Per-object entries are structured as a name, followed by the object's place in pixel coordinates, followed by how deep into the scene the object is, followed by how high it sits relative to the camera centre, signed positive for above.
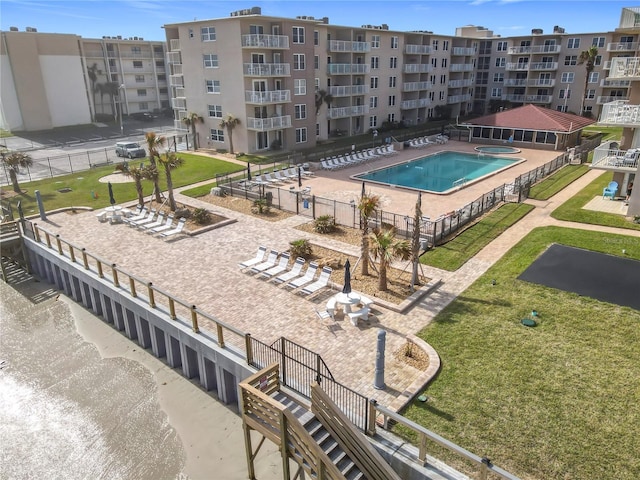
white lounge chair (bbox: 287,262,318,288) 19.03 -7.66
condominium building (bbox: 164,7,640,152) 44.78 +1.16
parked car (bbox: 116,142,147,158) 48.03 -6.28
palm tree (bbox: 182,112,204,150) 48.88 -3.33
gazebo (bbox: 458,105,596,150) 48.22 -4.48
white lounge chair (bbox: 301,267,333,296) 18.58 -7.69
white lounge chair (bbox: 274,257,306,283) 19.53 -7.62
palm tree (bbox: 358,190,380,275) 18.94 -5.04
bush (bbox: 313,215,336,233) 25.34 -7.26
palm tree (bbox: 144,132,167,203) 28.66 -3.49
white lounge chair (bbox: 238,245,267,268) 20.72 -7.49
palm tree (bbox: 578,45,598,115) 56.65 +2.87
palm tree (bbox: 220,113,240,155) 45.19 -3.39
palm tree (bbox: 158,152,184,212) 28.03 -4.39
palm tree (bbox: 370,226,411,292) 18.08 -6.14
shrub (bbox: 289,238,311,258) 21.92 -7.37
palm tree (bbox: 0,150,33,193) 32.59 -4.90
